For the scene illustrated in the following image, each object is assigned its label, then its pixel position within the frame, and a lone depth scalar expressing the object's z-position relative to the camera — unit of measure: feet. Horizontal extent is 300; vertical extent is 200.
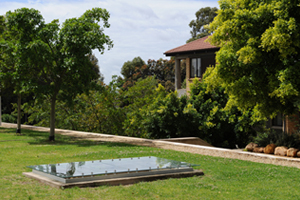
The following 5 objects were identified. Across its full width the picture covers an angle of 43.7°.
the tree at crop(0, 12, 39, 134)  58.44
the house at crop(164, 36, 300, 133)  85.20
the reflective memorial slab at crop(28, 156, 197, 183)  29.09
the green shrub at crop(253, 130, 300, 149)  45.47
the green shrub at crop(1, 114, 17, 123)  116.37
